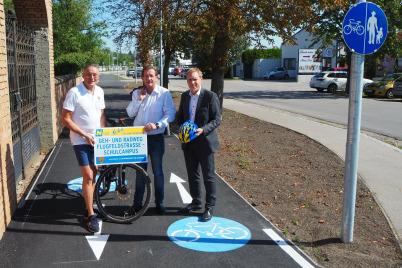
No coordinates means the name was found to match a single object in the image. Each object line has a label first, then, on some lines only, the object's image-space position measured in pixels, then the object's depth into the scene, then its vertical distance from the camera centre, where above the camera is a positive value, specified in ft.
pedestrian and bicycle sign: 13.16 +1.61
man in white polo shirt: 14.85 -1.73
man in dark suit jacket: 16.01 -2.00
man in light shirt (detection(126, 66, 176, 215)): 15.75 -1.48
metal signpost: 13.19 +0.74
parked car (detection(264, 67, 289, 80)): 173.27 +1.17
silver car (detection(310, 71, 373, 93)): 95.20 -0.86
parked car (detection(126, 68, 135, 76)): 215.72 +1.75
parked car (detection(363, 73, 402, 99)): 81.25 -1.92
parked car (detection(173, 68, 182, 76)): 228.84 +2.65
